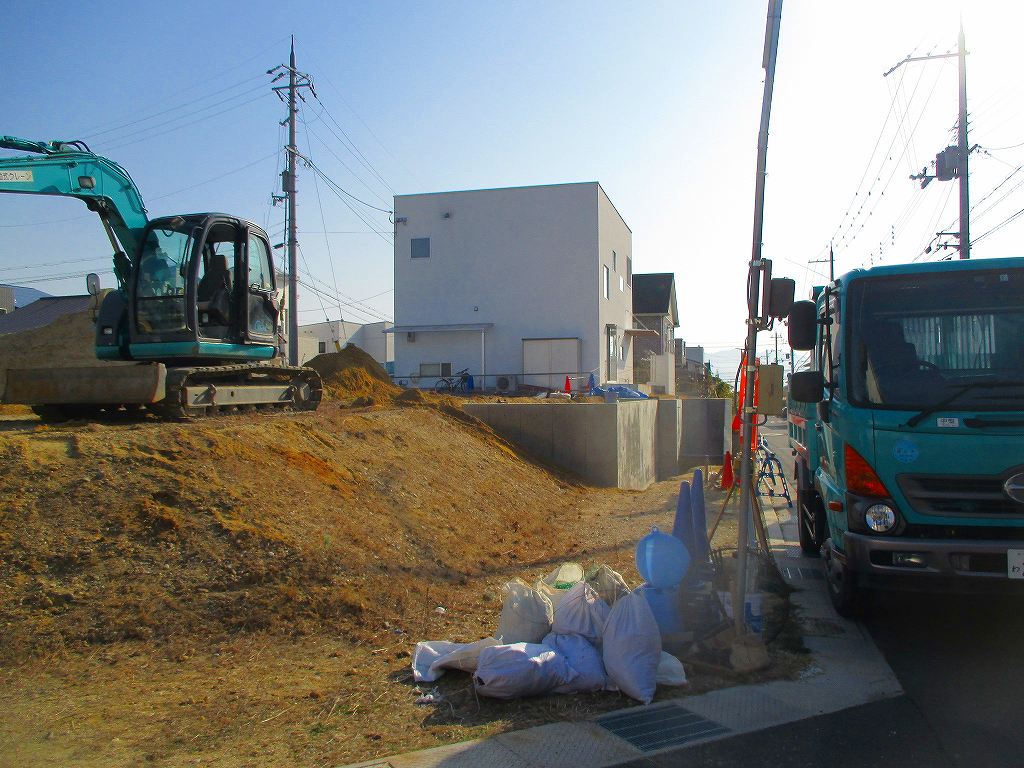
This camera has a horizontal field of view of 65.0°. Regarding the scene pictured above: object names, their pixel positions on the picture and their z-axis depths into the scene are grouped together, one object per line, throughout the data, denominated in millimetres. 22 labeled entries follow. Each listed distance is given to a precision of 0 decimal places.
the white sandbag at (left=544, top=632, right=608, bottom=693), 4965
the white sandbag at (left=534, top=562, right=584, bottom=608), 5715
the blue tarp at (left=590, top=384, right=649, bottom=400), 24266
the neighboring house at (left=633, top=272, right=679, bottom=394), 44438
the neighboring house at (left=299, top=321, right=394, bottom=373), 61781
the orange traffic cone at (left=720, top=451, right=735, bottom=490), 11188
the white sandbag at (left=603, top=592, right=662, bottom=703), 4871
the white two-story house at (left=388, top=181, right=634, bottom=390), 31000
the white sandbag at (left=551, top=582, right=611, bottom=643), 5293
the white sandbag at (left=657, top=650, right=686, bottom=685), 5074
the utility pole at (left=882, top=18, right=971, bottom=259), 19500
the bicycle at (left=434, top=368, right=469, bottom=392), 29888
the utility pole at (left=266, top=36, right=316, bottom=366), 25297
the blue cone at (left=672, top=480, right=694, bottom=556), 6212
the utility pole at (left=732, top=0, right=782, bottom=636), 5730
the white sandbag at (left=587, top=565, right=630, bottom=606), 5676
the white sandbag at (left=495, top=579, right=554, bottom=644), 5352
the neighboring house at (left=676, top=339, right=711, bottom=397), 45188
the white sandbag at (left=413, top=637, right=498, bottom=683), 5141
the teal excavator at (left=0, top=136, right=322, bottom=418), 9633
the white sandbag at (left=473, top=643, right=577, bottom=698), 4773
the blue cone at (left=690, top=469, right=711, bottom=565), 6184
